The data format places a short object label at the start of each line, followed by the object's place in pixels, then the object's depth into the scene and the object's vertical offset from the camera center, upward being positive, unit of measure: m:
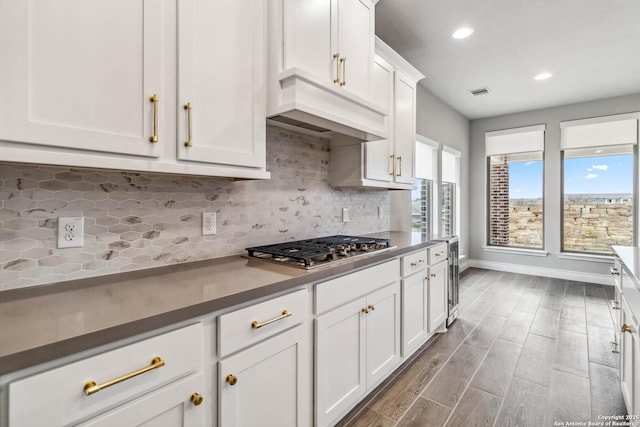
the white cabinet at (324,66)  1.59 +0.87
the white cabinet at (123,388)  0.69 -0.45
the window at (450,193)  4.69 +0.36
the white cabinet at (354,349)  1.49 -0.75
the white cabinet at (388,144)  2.39 +0.58
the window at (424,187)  3.97 +0.39
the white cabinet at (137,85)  0.91 +0.47
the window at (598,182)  4.45 +0.50
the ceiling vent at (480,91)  4.17 +1.71
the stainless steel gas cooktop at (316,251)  1.54 -0.21
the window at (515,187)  5.13 +0.49
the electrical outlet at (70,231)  1.21 -0.07
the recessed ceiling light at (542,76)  3.68 +1.69
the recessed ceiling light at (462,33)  2.74 +1.66
